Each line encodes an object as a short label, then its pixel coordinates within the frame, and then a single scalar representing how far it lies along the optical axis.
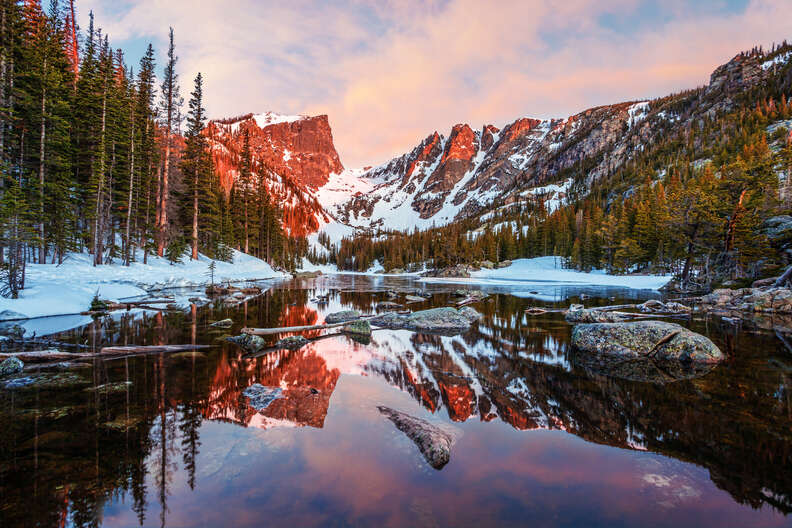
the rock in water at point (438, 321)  13.91
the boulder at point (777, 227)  23.28
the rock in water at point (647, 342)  8.80
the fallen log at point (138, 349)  8.64
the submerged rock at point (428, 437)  4.46
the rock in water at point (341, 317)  15.19
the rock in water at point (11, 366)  6.98
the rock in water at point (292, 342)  10.45
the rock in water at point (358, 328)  12.68
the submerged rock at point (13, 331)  10.17
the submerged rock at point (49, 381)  6.43
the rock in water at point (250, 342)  9.93
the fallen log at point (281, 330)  11.08
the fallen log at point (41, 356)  7.60
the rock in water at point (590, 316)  13.56
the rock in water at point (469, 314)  15.72
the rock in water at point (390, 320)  14.45
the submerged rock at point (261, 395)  6.12
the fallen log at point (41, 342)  9.36
